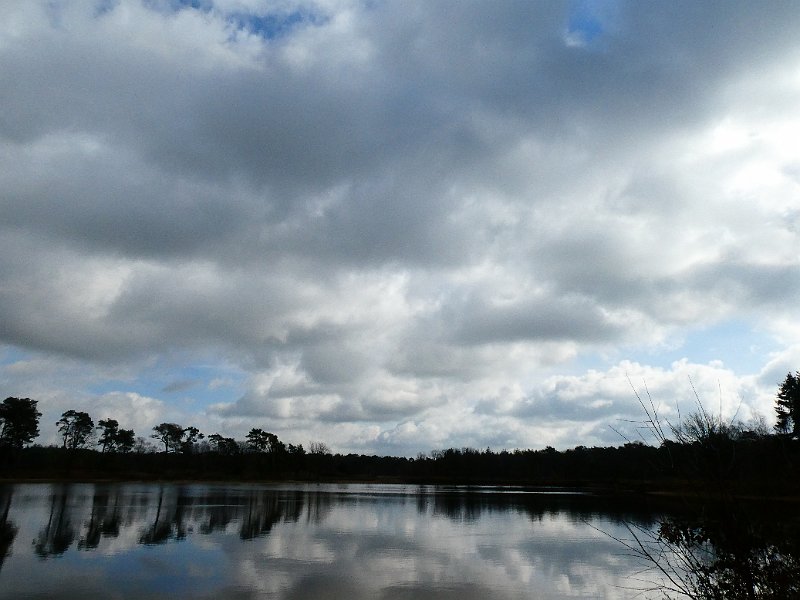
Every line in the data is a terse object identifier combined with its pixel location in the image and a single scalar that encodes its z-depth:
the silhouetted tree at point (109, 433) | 135.00
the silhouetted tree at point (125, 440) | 137.25
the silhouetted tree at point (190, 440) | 141.50
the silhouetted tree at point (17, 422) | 110.31
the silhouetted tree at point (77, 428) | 124.12
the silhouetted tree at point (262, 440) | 141.50
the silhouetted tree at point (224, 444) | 148.38
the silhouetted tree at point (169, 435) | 141.62
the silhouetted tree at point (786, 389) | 55.94
